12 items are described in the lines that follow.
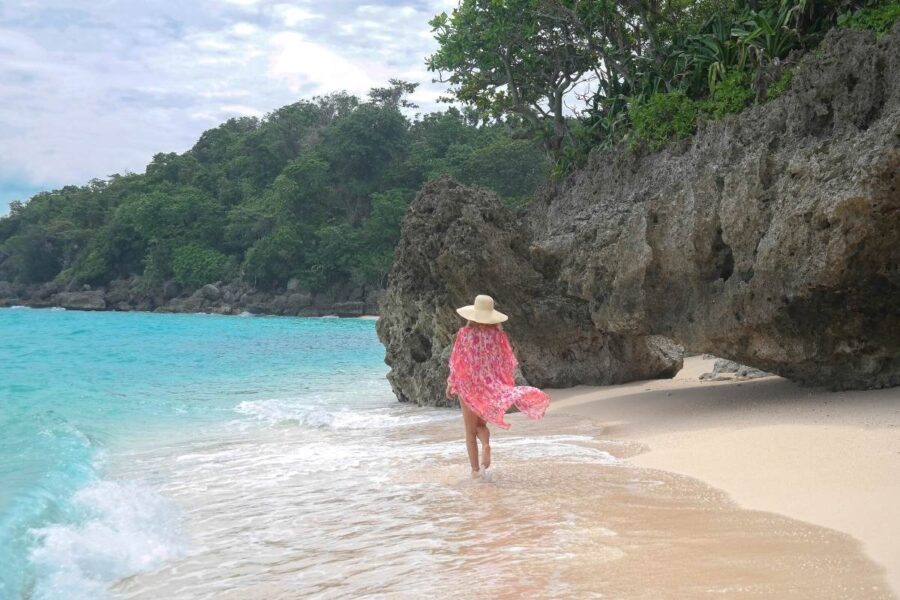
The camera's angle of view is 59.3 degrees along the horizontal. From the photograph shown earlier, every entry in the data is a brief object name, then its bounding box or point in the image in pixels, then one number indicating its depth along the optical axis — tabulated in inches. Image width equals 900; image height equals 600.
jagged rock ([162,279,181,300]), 2851.6
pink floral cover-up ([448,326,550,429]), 273.3
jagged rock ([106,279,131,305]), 2906.0
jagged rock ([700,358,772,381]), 463.5
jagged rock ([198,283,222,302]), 2723.9
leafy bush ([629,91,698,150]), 438.3
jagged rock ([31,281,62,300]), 3070.9
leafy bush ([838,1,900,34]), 343.9
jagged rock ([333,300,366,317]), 2512.3
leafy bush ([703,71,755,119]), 401.1
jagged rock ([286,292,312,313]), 2588.6
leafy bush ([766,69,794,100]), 369.7
